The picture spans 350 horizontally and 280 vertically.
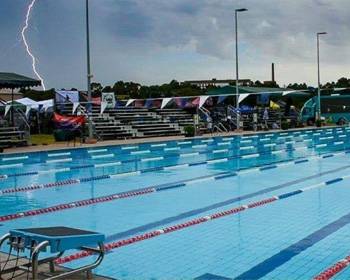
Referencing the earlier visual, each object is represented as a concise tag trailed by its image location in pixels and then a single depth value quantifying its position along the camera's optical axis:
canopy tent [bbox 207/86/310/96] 35.94
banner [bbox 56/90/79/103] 28.58
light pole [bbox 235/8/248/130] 29.70
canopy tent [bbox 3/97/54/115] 31.46
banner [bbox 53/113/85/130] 20.98
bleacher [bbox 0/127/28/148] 19.31
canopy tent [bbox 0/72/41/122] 19.26
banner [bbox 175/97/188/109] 33.34
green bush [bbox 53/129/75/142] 21.89
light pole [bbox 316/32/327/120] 36.77
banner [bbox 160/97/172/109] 31.56
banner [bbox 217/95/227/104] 36.76
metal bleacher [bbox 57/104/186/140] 24.86
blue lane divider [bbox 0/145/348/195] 9.72
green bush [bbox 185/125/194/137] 25.23
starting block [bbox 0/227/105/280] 3.60
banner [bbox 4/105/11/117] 25.80
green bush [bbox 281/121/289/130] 32.31
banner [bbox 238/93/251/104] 31.33
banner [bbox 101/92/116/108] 24.05
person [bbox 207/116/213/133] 28.01
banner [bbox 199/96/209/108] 30.69
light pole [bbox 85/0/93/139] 21.17
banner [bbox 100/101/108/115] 23.93
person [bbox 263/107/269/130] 31.73
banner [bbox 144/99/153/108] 34.90
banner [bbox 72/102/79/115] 25.40
